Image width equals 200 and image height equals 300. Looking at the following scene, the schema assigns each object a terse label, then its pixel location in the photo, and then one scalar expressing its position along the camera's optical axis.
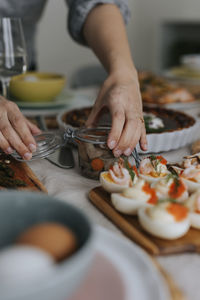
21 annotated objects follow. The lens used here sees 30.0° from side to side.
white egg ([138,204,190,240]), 0.63
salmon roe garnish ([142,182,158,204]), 0.71
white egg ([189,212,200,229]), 0.67
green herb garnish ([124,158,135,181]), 0.78
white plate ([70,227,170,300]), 0.47
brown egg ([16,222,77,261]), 0.43
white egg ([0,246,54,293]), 0.38
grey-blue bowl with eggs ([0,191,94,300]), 0.38
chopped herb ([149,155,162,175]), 0.83
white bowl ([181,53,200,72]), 2.37
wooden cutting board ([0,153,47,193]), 0.85
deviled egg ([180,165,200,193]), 0.78
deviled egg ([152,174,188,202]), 0.72
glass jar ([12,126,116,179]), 0.92
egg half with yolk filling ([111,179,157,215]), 0.70
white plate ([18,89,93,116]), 1.50
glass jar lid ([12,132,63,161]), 0.96
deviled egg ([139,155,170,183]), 0.81
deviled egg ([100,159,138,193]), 0.77
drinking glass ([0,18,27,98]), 1.17
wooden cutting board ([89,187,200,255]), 0.63
